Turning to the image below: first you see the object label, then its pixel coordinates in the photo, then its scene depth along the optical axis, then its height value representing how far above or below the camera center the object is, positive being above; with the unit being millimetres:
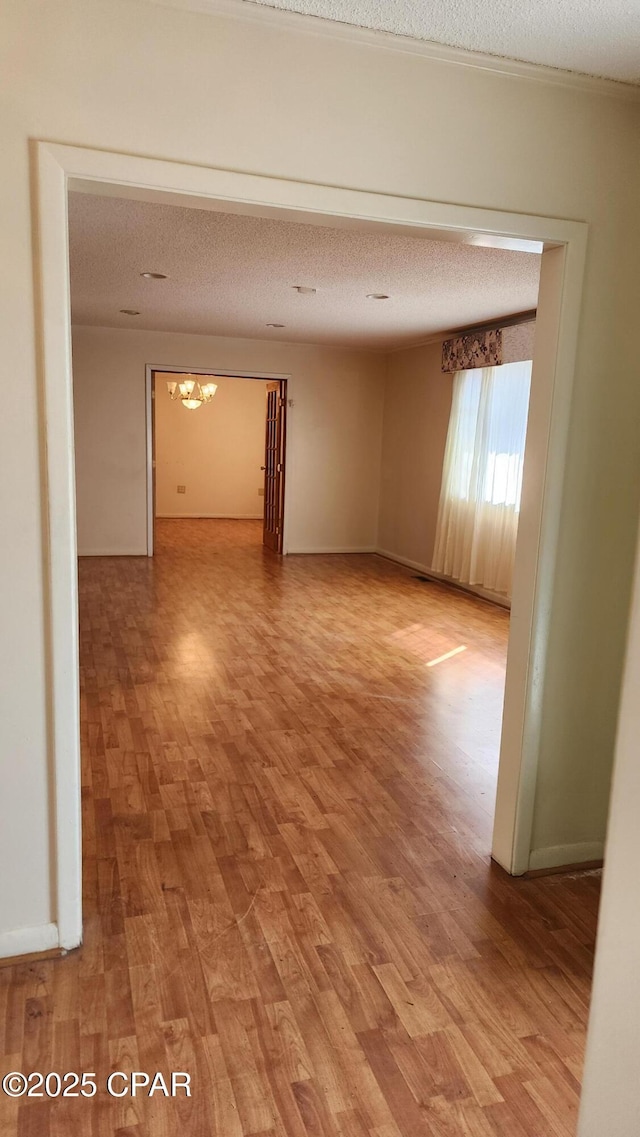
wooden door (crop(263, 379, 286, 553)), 8609 -327
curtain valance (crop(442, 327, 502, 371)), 6215 +865
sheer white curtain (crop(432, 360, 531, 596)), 6227 -271
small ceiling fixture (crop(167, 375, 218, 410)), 9320 +569
